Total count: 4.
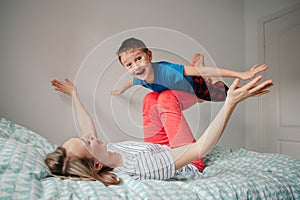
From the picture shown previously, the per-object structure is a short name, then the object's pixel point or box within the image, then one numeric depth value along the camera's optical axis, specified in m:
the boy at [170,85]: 1.15
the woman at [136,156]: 1.09
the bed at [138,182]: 0.84
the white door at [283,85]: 2.32
